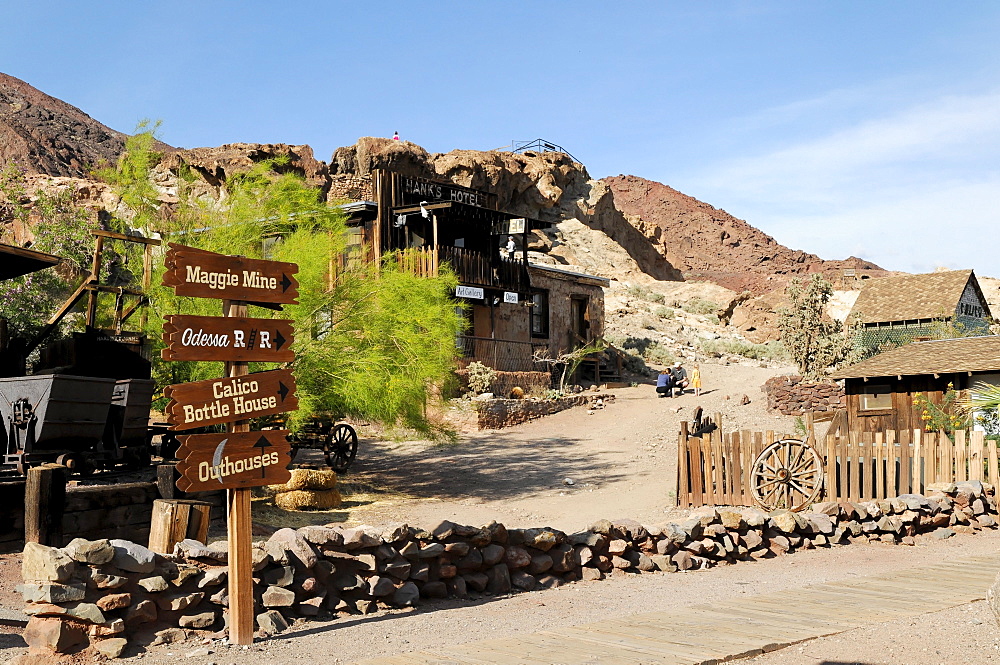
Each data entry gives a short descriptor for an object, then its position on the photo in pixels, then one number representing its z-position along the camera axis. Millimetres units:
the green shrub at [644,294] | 61562
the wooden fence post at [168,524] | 7020
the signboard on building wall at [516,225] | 33494
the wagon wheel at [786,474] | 12938
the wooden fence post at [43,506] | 8086
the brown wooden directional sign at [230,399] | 6133
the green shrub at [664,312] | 55572
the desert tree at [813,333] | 29938
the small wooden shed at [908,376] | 22734
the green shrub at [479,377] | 28219
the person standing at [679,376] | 32938
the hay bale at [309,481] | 15227
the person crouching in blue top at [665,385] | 31312
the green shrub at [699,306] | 63069
